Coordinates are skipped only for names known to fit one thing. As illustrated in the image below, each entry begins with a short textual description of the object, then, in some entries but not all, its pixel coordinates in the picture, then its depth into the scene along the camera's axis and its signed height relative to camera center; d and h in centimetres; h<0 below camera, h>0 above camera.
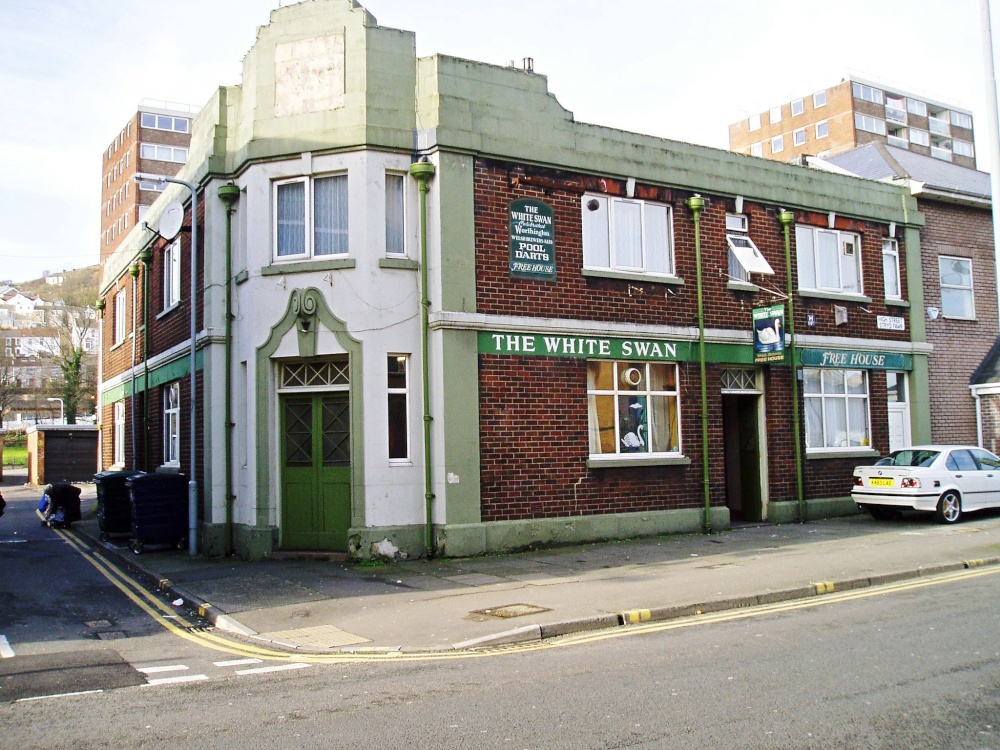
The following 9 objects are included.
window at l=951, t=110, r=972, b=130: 8056 +2846
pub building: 1414 +217
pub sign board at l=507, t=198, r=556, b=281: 1505 +344
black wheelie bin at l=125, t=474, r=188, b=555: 1544 -108
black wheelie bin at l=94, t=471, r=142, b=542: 1778 -111
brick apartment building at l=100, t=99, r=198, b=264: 7262 +2507
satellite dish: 1694 +443
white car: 1680 -104
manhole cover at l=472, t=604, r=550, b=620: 949 -188
